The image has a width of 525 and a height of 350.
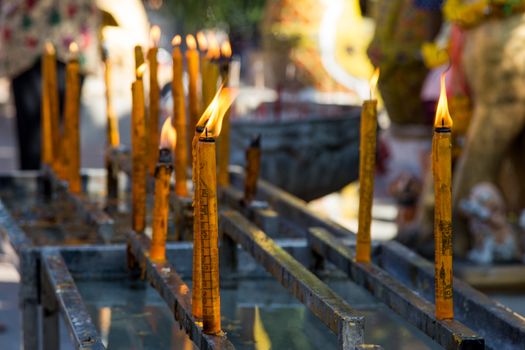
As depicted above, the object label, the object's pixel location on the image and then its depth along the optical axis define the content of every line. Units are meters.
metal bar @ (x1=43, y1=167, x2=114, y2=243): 3.53
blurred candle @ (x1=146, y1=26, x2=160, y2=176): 3.69
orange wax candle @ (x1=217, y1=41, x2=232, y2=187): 4.27
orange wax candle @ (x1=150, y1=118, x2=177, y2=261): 2.80
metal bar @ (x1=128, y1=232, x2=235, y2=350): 2.24
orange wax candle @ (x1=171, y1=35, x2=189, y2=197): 3.72
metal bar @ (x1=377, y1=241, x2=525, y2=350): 2.40
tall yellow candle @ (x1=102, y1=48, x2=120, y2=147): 4.56
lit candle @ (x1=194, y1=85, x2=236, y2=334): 2.17
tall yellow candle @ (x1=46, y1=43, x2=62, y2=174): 4.77
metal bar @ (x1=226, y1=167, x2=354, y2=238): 3.58
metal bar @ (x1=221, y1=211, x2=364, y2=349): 2.15
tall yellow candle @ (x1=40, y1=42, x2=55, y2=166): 4.86
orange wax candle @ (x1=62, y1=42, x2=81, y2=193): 4.37
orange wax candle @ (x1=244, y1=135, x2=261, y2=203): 3.93
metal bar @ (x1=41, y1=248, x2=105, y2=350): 2.31
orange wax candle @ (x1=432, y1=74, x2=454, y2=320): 2.34
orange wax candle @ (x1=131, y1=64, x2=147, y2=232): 3.27
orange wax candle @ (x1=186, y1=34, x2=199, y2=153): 3.98
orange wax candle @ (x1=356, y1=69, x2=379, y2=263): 2.90
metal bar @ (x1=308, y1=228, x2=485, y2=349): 2.23
